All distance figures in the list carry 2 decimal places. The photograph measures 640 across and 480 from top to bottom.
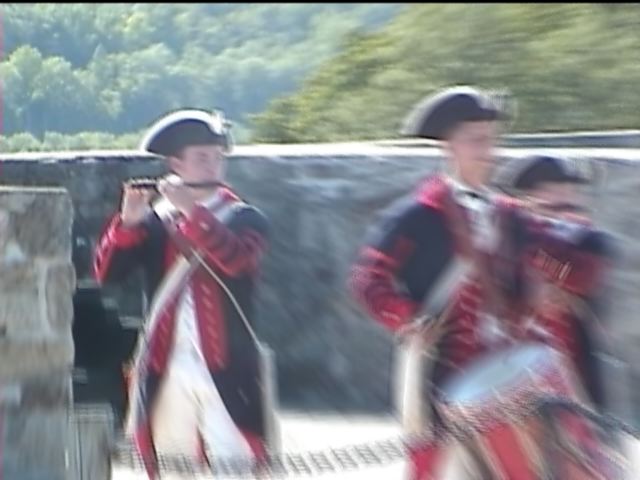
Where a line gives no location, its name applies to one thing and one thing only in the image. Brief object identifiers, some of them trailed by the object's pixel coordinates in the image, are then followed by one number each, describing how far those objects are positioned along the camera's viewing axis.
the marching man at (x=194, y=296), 12.31
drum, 11.04
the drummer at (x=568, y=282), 11.73
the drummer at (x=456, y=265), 11.30
